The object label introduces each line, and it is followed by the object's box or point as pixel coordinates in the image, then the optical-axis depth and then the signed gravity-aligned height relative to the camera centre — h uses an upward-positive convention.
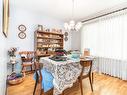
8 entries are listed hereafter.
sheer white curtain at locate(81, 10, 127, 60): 2.25 +0.46
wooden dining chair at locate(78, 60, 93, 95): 1.44 -0.52
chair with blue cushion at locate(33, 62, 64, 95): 1.24 -0.61
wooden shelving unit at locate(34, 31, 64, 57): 2.76 +0.24
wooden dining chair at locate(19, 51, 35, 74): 2.40 -0.39
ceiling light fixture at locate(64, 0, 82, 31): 1.97 +0.65
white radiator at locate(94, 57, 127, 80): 2.23 -0.70
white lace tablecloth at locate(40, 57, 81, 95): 1.27 -0.48
